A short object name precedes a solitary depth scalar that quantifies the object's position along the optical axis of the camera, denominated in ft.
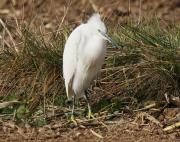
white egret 37.24
